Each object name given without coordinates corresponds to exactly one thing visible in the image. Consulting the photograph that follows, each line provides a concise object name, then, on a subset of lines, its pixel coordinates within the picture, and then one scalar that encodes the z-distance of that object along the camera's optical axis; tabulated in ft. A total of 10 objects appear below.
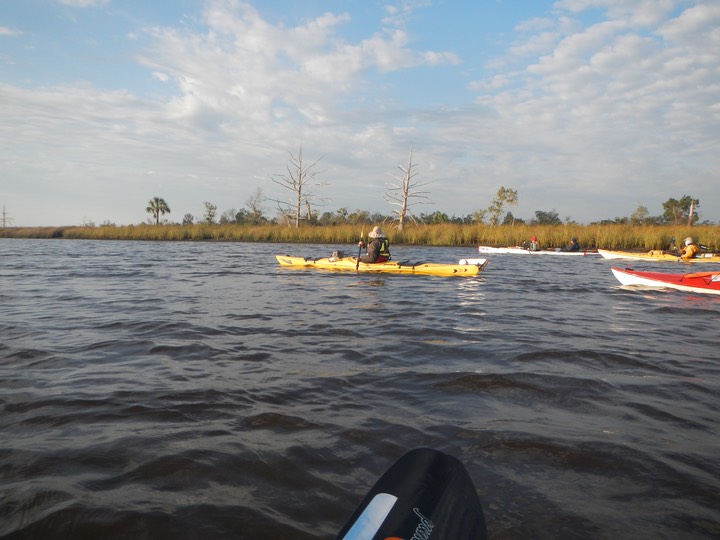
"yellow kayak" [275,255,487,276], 38.32
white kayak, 65.98
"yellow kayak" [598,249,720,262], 51.12
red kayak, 28.25
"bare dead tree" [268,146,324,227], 116.06
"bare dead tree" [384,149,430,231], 104.37
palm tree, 154.81
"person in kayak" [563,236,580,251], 66.55
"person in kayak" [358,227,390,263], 38.81
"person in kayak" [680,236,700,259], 50.74
